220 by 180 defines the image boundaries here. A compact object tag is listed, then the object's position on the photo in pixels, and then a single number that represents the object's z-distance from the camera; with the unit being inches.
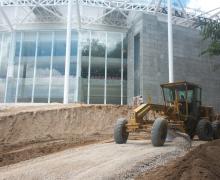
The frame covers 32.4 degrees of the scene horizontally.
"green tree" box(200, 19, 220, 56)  1032.8
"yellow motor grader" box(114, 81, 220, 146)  482.1
